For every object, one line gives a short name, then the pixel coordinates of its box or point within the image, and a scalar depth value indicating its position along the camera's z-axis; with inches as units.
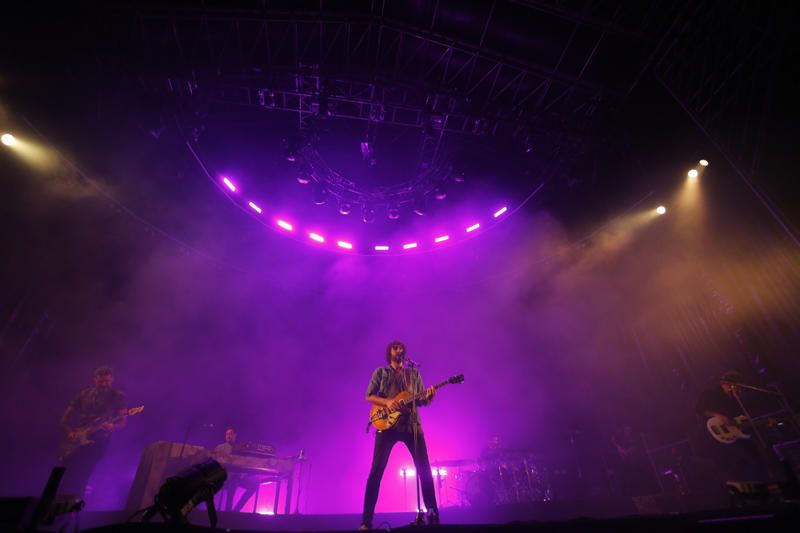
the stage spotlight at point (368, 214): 391.9
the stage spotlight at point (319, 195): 364.2
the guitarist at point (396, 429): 146.3
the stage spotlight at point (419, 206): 385.5
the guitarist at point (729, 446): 222.1
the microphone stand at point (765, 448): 208.4
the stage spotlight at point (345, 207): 376.2
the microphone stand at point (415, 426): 151.3
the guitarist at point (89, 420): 215.5
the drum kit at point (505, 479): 283.4
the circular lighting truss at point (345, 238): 390.4
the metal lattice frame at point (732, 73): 200.1
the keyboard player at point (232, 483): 245.5
